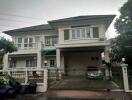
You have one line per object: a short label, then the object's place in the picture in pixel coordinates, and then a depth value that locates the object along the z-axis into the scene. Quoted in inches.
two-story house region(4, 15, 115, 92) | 487.0
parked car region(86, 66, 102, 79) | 440.0
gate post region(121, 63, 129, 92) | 300.4
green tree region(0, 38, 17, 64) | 360.3
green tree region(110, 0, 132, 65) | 422.1
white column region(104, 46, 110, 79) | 462.1
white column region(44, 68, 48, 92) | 316.9
